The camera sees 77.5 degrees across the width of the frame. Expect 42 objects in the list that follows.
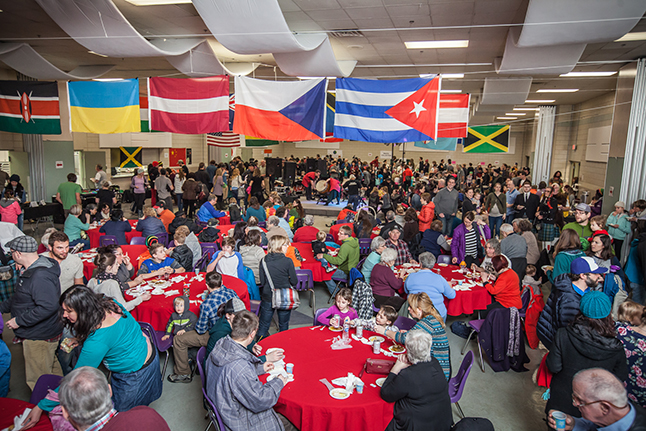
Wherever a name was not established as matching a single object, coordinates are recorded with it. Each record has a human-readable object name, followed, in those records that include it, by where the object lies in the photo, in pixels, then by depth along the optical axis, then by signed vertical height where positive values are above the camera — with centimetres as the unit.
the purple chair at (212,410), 285 -186
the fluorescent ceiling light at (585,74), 1084 +256
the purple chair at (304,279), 580 -172
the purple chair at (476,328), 480 -197
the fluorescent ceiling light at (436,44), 839 +253
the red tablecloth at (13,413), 254 -172
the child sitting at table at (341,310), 429 -160
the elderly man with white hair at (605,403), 220 -130
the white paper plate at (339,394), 292 -170
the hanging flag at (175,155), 1856 -2
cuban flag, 623 +83
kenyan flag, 884 +98
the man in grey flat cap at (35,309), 350 -140
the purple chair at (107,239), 682 -146
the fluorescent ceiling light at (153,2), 643 +245
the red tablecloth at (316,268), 634 -170
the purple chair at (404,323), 417 -167
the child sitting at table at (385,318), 417 -161
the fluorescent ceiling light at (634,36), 725 +245
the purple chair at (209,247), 680 -154
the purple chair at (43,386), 285 -167
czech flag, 669 +83
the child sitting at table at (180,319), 428 -176
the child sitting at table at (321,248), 630 -142
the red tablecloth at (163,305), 450 -169
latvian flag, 725 +93
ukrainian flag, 754 +87
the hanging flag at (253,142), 2052 +77
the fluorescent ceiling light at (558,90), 1368 +265
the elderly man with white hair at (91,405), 209 -132
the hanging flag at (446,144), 1524 +78
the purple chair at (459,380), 348 -194
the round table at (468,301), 528 -179
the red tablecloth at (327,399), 284 -171
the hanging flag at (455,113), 897 +113
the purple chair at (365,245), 735 -153
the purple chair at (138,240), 702 -151
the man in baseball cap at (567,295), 388 -124
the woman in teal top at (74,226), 691 -128
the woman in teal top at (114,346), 281 -142
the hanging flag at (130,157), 1650 -16
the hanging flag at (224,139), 1712 +73
